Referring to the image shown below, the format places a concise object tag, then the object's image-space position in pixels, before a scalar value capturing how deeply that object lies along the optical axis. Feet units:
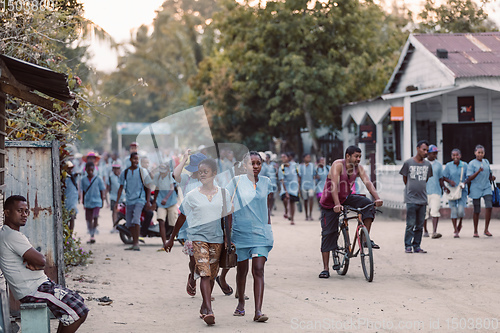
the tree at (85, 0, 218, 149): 144.15
